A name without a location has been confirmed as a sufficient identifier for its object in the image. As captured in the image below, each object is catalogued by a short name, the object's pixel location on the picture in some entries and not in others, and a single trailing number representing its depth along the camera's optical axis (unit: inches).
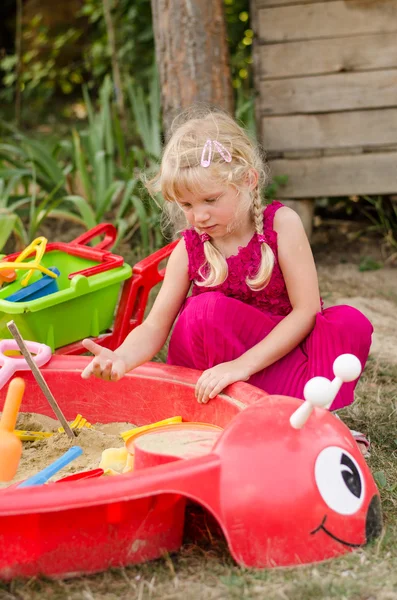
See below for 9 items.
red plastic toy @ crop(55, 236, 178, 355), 100.2
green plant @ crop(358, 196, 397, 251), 136.7
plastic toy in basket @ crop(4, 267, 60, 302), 95.8
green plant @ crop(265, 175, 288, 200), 127.8
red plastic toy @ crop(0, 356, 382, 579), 72.8
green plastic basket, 93.9
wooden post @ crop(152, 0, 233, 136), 119.8
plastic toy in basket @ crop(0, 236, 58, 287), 95.0
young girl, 86.3
